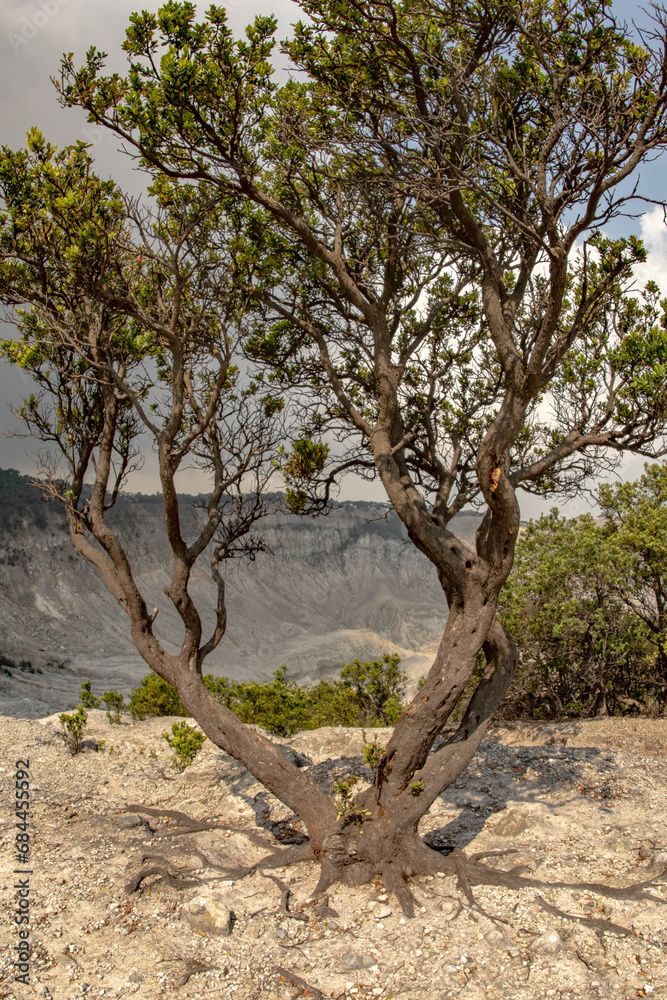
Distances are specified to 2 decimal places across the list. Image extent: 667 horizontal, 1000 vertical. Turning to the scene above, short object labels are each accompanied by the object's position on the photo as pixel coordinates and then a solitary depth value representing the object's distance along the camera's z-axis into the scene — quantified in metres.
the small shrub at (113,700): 11.61
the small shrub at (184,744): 8.83
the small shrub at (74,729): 9.02
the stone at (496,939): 5.27
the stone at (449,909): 5.66
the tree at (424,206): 5.77
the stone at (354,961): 5.04
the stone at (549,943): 5.14
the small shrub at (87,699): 10.60
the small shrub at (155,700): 12.56
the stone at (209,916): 5.42
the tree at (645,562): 12.69
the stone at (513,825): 7.27
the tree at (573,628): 12.62
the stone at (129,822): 7.23
